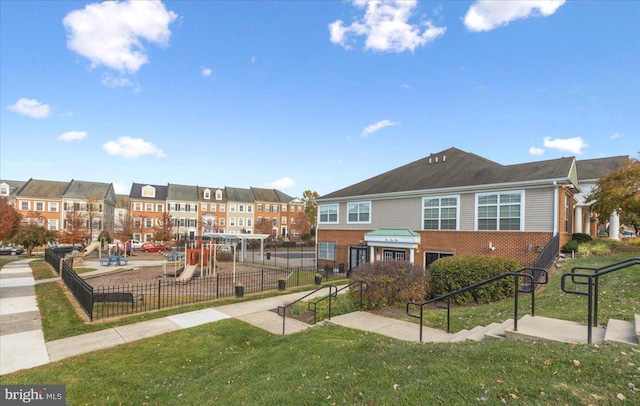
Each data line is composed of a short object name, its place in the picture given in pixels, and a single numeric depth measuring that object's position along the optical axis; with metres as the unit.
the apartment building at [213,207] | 62.94
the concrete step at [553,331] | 5.30
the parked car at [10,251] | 39.31
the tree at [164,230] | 48.56
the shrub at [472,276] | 11.23
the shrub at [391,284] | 10.80
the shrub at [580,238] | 18.69
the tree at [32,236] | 33.16
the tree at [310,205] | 69.31
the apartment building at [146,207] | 57.73
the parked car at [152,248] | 43.03
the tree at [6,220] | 26.38
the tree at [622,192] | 16.73
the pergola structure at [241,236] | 24.46
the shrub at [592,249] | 15.93
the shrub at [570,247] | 16.64
